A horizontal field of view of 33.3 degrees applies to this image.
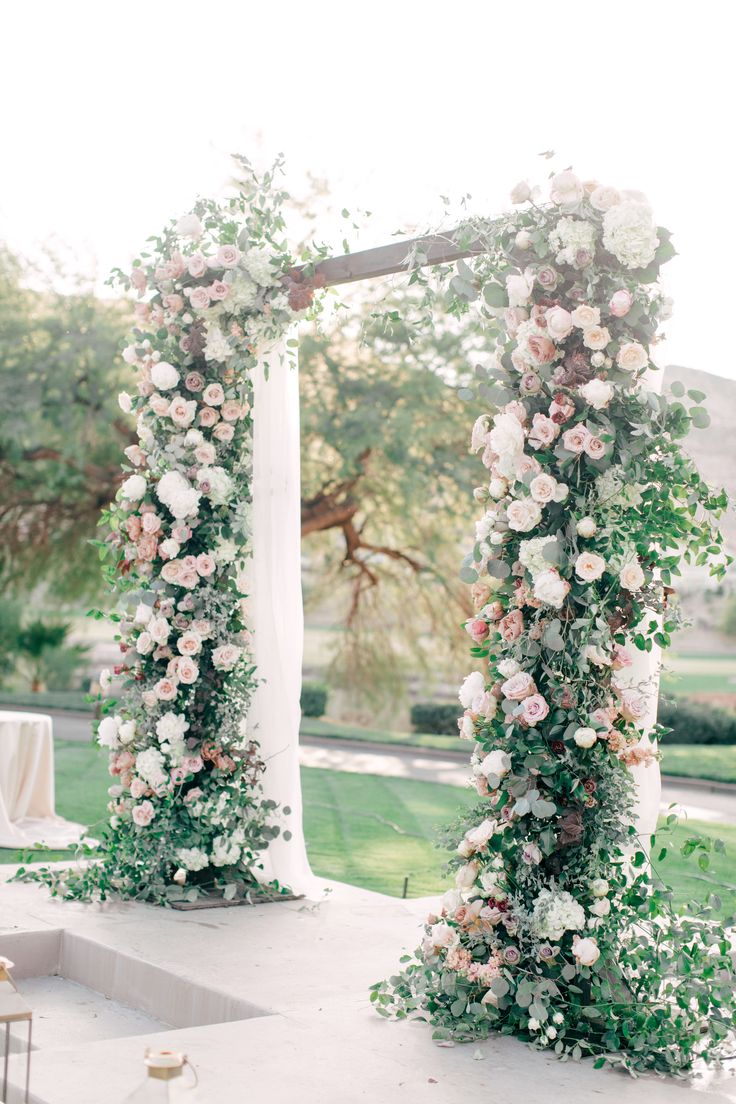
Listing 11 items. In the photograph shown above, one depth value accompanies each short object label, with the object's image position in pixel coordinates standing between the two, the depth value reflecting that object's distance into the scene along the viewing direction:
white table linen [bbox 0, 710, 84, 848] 7.49
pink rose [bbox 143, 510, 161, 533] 5.04
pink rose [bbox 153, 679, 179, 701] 5.02
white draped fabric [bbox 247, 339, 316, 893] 5.12
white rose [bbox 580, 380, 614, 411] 3.39
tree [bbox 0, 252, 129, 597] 14.12
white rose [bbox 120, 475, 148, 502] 5.08
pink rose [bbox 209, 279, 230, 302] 4.98
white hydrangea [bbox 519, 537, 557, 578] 3.46
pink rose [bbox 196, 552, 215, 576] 5.04
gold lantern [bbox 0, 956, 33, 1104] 2.58
